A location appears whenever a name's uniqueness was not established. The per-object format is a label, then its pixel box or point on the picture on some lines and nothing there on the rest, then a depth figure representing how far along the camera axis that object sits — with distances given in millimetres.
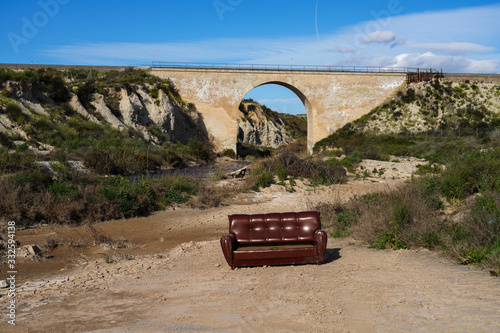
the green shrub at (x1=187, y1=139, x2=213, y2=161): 39688
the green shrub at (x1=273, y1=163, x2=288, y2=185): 20188
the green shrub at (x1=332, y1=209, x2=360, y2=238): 11000
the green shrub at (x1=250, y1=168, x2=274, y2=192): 19373
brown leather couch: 8141
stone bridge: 44781
